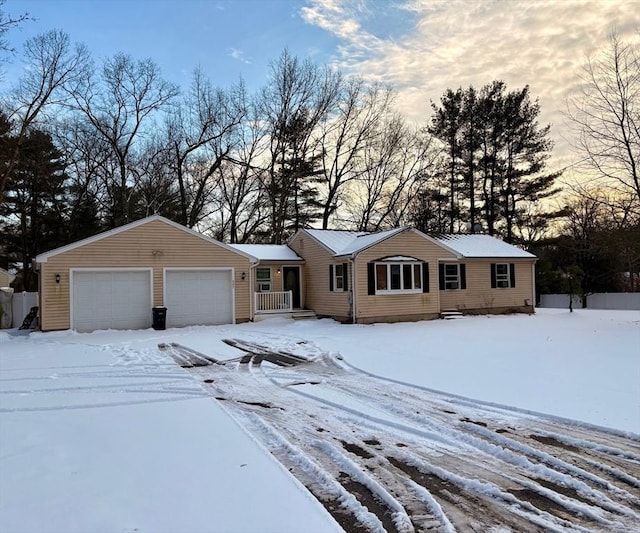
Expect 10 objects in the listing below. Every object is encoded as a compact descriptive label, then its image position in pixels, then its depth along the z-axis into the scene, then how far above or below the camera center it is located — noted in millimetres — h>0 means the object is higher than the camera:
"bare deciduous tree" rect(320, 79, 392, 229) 30016 +9576
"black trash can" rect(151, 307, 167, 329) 15523 -1096
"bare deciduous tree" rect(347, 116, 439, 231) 30859 +6919
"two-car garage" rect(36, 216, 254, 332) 14750 +192
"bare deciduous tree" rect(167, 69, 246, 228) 28031 +9650
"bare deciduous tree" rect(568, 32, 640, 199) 15500 +5561
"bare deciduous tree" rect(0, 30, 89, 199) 20906 +9673
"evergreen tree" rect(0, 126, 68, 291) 26609 +4498
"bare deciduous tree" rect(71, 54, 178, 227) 26266 +10310
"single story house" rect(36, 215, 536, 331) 15164 +150
